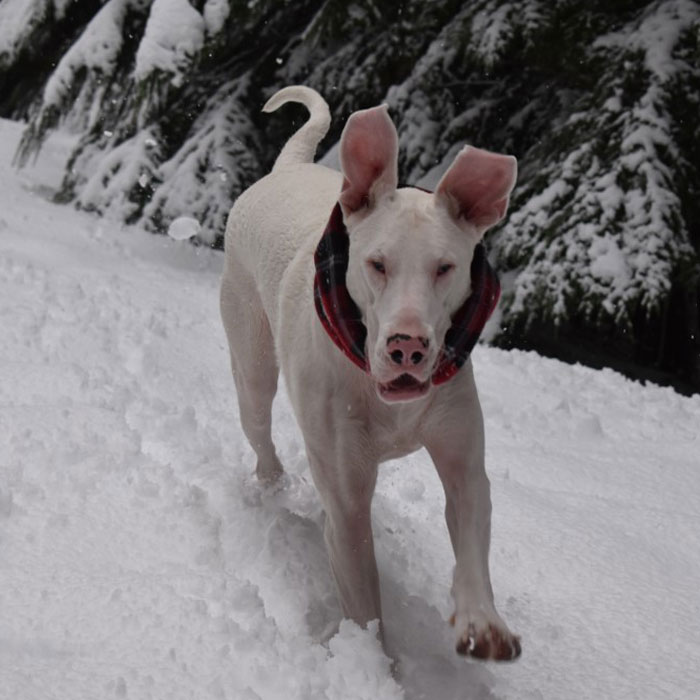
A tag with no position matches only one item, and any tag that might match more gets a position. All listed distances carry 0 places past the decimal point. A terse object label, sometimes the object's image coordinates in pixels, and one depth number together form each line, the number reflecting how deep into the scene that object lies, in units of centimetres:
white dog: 186
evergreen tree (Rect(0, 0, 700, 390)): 578
